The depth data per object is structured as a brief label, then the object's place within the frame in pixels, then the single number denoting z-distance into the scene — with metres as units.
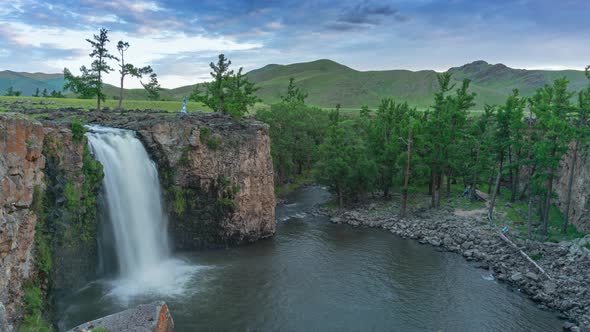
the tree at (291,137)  55.31
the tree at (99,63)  40.88
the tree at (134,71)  44.16
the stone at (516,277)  27.95
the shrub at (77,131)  24.83
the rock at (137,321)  16.94
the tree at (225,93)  44.28
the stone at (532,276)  27.44
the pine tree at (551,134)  31.06
